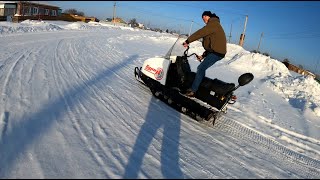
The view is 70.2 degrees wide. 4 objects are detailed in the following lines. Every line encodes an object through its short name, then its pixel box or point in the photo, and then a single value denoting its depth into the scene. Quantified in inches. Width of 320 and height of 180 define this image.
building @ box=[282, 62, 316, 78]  765.1
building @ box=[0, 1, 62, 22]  1282.3
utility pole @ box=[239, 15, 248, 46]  824.4
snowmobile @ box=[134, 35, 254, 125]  171.5
